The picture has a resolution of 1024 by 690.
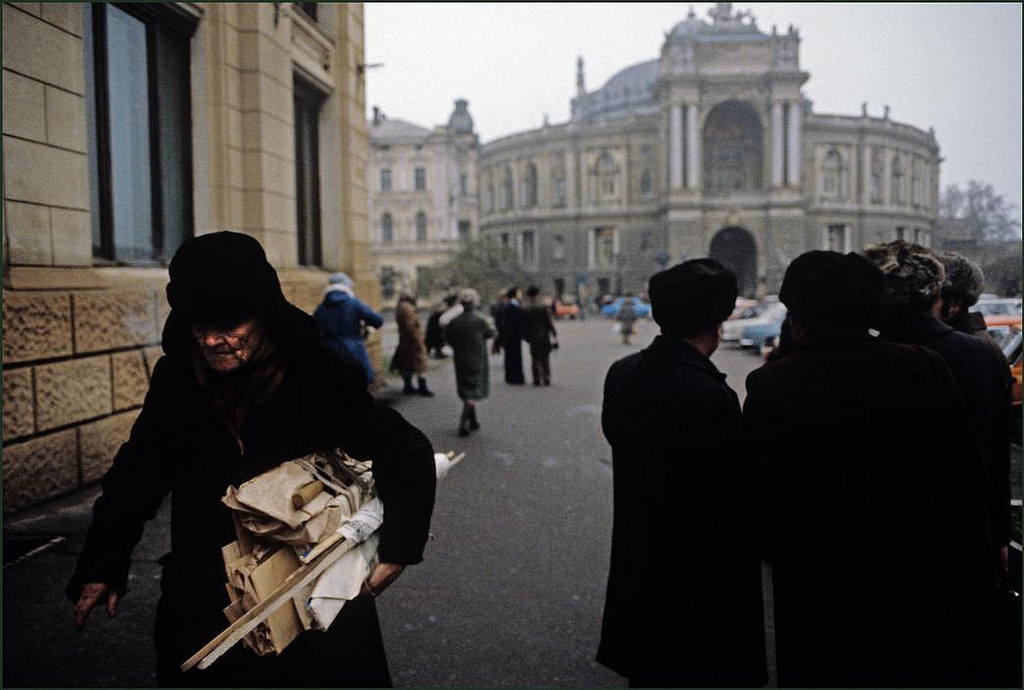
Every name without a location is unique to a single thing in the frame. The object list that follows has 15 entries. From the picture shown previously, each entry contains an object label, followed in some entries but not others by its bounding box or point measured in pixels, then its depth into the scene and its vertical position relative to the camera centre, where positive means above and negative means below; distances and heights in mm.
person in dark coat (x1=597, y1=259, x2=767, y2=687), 2697 -762
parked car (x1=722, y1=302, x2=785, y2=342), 22828 -770
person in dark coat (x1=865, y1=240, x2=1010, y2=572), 3002 -223
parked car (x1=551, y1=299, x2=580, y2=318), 53062 -851
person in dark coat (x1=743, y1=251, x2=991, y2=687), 2432 -589
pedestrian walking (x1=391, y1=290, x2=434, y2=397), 12781 -767
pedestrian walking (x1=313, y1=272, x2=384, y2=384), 8859 -164
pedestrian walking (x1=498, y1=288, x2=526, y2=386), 14680 -713
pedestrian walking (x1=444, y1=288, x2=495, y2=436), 9758 -679
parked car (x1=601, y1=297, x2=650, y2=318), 47031 -662
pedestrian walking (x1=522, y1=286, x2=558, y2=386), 14461 -631
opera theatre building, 64438 +10428
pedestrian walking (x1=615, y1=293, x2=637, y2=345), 25312 -618
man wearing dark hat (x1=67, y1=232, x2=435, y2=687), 2338 -458
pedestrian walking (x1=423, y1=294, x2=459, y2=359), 15455 -591
